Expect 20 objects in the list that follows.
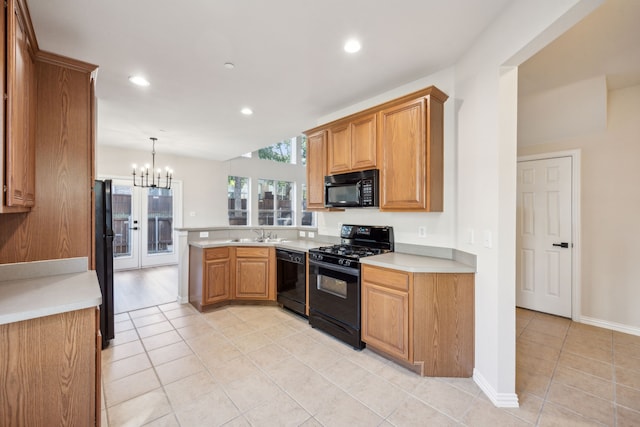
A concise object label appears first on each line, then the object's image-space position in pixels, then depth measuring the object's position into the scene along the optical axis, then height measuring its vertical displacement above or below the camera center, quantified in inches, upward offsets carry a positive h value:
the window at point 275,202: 312.3 +11.8
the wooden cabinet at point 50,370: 47.7 -29.5
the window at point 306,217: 347.1 -6.3
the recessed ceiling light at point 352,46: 82.2 +51.4
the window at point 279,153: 315.6 +70.7
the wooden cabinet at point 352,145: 110.0 +28.9
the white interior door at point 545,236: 128.3 -11.6
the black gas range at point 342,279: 102.4 -26.9
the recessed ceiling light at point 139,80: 104.3 +51.5
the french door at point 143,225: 230.2 -11.7
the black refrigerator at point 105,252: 100.3 -14.8
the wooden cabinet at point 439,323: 84.4 -34.4
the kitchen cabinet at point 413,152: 93.8 +21.6
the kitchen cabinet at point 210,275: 135.4 -32.0
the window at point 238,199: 292.8 +14.3
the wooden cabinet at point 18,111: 50.4 +21.0
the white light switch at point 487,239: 76.6 -7.7
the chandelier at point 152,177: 221.9 +30.5
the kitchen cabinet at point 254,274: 141.2 -31.9
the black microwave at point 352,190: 108.2 +9.7
